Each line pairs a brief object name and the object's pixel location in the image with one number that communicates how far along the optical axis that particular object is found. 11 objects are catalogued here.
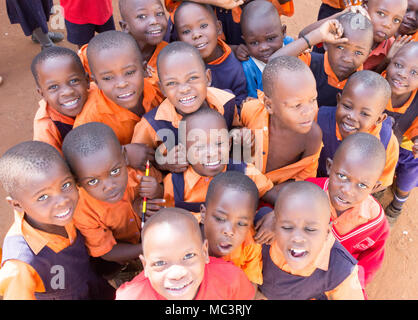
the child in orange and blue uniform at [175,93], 2.13
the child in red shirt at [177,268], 1.48
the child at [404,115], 2.43
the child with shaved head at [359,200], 1.89
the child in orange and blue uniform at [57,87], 2.18
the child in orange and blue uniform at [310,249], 1.64
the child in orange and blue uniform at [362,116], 2.17
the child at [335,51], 2.47
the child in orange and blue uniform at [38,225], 1.58
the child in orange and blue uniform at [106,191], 1.77
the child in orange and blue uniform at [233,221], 1.77
